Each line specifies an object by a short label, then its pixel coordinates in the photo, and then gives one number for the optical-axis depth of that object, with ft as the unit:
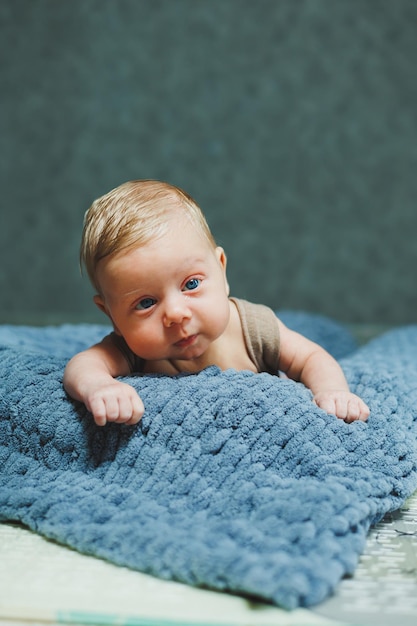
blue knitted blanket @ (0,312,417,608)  1.85
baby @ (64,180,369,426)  2.50
